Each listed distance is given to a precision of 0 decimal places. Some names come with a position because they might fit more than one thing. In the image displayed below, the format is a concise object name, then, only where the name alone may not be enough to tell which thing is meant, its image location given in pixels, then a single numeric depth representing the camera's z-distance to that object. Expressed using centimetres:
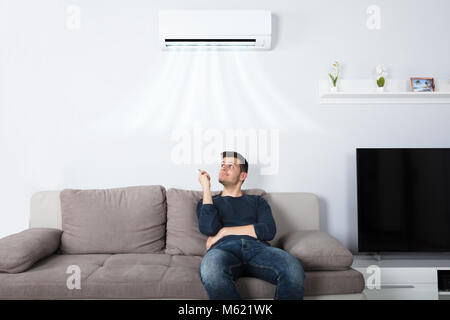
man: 175
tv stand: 237
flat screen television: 254
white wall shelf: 278
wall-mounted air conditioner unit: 263
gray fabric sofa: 184
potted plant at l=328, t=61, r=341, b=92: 271
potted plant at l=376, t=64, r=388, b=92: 270
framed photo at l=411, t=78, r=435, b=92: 274
